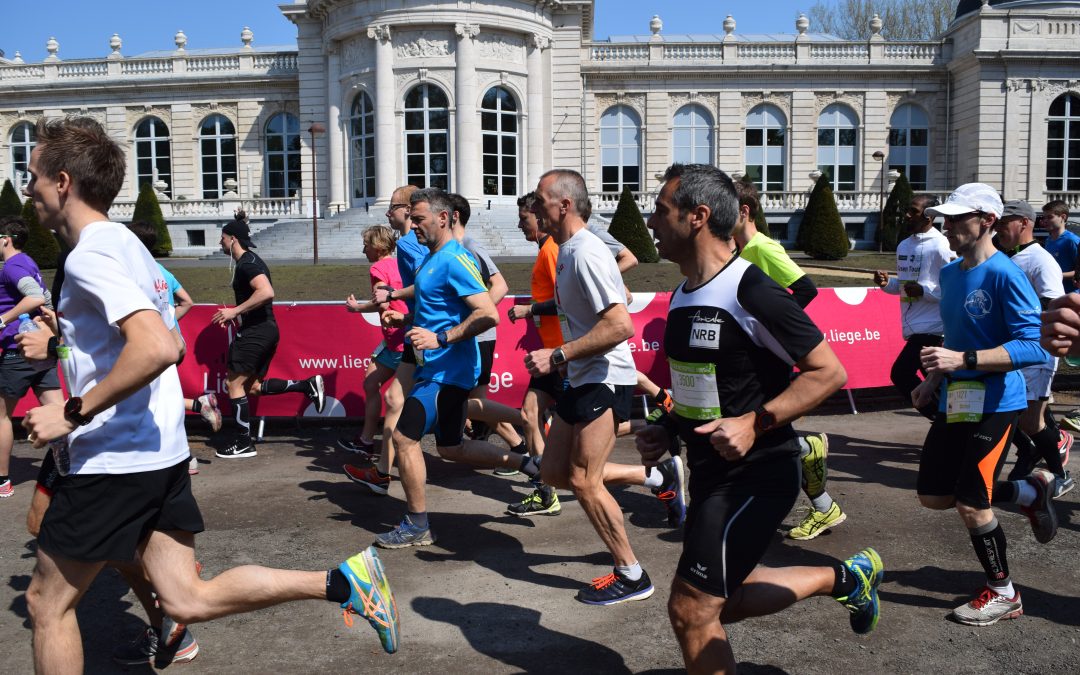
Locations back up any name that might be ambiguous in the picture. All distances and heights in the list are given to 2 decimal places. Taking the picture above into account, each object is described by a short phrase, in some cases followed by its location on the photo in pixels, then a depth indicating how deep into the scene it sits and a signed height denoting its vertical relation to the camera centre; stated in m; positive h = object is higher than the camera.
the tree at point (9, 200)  34.10 +2.29
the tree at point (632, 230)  26.94 +0.68
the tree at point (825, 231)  30.12 +0.63
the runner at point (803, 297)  5.50 -0.29
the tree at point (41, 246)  28.00 +0.40
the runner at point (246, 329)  8.09 -0.68
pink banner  9.21 -1.04
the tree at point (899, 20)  54.44 +14.12
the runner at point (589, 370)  4.52 -0.63
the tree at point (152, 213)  33.34 +1.69
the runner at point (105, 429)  2.87 -0.58
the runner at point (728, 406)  3.03 -0.55
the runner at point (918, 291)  7.12 -0.34
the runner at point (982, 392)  4.25 -0.71
